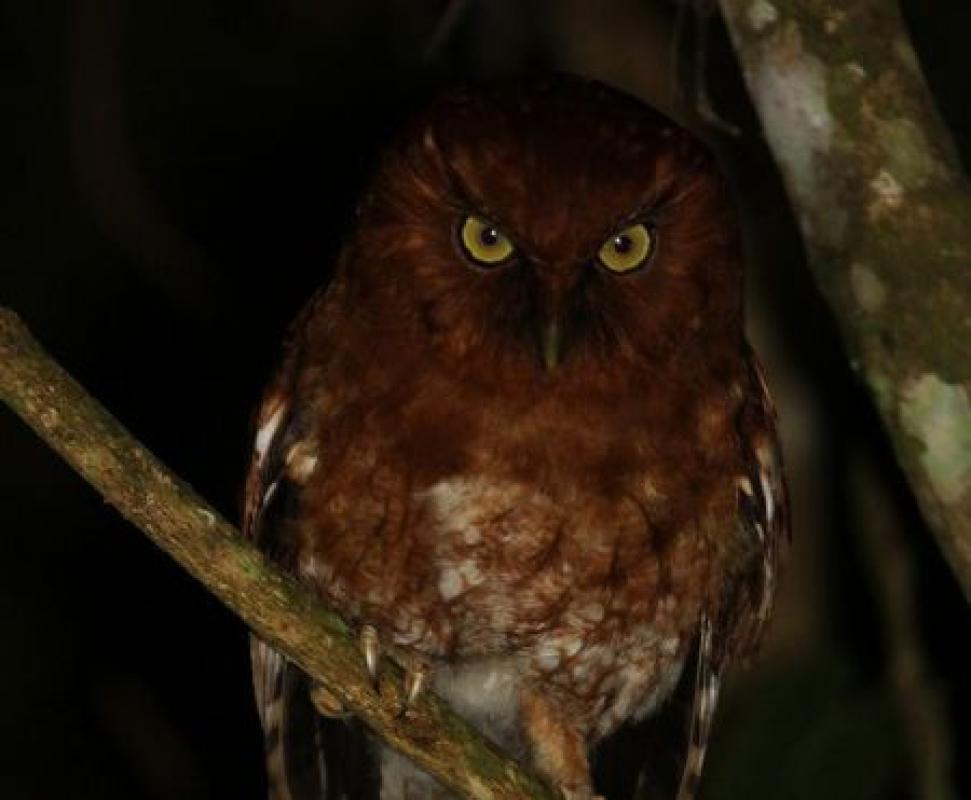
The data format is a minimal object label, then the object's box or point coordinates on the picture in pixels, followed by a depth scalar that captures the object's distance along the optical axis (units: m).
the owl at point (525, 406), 6.07
